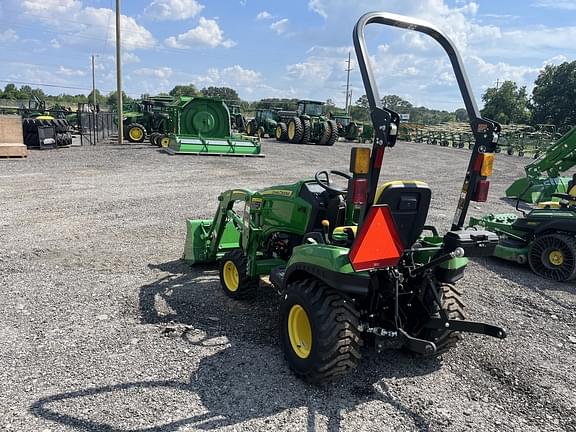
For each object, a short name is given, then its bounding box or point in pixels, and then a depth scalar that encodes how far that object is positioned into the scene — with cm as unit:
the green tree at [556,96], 4553
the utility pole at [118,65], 2028
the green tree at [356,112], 5638
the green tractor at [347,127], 3131
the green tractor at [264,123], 3003
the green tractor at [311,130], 2592
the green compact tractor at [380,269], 299
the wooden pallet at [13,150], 1526
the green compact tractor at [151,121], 2100
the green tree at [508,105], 5006
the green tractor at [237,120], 2973
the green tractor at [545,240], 598
